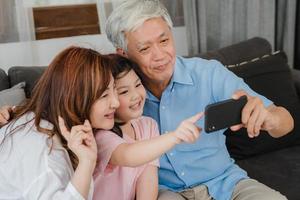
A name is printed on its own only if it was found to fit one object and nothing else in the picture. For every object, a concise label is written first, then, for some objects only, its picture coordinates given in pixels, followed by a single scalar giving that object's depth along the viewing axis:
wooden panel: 2.17
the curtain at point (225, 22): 2.35
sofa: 1.73
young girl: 1.13
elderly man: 1.31
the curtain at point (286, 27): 2.48
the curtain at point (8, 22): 2.06
